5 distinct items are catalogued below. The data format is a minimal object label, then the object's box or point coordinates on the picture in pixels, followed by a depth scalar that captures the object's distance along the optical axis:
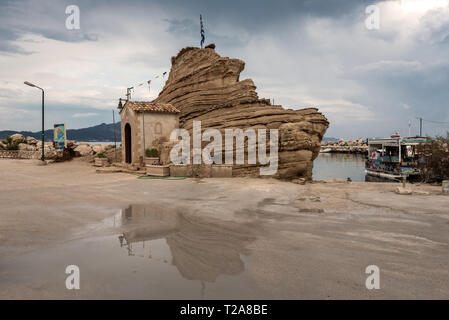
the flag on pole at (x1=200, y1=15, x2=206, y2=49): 33.12
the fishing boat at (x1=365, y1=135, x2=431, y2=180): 40.06
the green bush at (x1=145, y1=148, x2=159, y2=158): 24.14
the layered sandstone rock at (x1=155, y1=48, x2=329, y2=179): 21.08
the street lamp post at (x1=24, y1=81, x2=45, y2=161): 26.24
